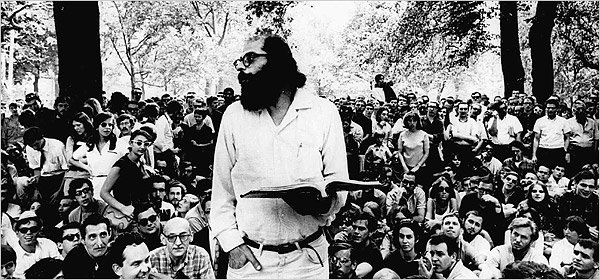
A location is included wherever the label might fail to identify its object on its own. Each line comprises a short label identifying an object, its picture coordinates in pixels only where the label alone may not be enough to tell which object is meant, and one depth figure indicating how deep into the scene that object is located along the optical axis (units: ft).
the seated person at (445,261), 12.51
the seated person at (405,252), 12.80
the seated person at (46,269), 12.14
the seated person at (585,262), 12.66
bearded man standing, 6.58
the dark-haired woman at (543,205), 13.57
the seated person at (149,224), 12.62
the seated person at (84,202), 12.76
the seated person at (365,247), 12.74
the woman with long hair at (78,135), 13.07
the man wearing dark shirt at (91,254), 12.14
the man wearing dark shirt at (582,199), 13.67
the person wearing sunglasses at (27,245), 12.34
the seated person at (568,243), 12.80
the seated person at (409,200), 13.76
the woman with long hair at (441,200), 13.79
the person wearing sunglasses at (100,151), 12.85
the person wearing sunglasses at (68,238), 12.36
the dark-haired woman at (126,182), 12.71
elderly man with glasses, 12.09
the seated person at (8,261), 12.23
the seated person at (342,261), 12.57
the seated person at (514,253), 12.72
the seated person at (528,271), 12.35
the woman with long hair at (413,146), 14.17
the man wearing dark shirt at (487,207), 13.46
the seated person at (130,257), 12.28
